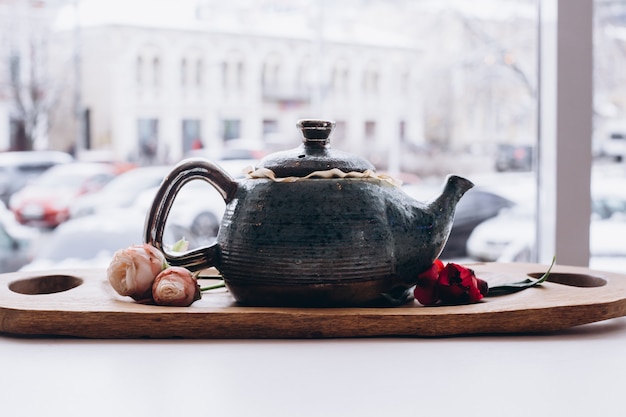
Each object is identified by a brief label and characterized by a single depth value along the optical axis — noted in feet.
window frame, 4.60
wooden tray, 2.71
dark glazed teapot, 2.78
